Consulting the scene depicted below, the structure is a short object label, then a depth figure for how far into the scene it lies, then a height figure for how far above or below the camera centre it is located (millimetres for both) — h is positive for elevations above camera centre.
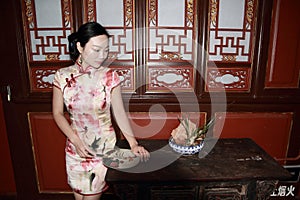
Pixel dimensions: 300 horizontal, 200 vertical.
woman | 1933 -579
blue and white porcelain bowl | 2070 -886
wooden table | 1791 -954
